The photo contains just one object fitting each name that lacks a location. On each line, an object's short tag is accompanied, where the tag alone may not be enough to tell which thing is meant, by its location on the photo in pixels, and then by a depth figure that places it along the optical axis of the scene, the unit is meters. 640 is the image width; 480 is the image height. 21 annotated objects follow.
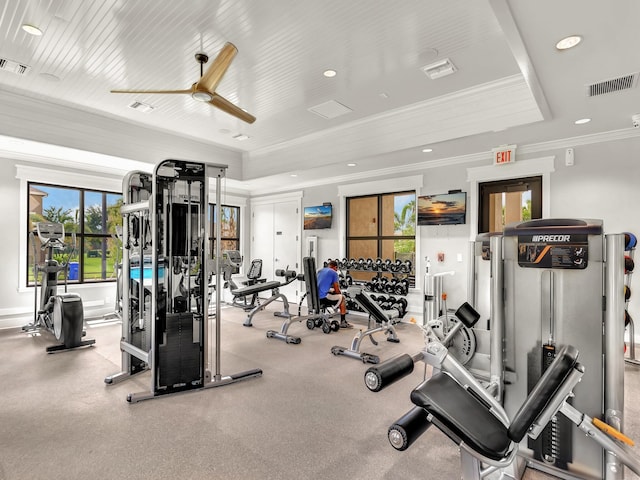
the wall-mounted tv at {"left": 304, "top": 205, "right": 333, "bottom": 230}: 7.29
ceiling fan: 3.02
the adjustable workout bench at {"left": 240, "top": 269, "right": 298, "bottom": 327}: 5.71
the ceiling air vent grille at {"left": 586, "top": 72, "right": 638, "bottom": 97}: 2.97
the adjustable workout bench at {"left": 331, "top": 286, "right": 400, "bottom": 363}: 4.04
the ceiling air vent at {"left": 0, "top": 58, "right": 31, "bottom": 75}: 3.59
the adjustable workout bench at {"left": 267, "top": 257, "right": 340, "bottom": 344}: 4.93
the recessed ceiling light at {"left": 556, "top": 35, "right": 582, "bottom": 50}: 2.37
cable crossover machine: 3.08
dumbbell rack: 5.77
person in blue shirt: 5.29
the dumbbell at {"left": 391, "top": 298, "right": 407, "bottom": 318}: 5.69
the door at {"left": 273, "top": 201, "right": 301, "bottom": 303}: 7.93
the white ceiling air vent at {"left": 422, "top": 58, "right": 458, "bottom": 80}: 3.51
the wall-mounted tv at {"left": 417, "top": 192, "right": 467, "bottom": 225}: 5.55
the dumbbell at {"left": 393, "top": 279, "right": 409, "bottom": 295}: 5.74
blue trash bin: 6.08
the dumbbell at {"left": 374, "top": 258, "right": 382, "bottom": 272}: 6.13
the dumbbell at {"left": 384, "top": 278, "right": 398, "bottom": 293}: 5.82
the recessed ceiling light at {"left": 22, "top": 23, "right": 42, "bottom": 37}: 2.99
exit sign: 4.97
